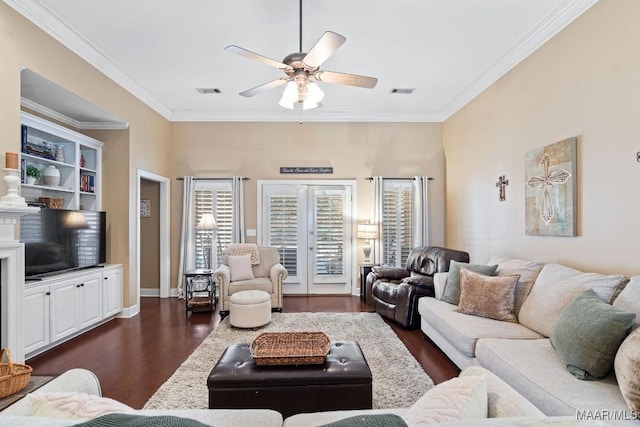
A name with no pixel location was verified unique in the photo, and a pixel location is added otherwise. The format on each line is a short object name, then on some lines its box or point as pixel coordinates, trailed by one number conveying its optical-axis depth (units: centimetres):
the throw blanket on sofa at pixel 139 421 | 82
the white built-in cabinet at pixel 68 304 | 344
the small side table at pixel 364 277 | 563
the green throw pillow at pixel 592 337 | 186
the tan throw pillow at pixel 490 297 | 310
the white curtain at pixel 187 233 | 613
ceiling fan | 265
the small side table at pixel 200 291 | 516
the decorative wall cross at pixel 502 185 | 429
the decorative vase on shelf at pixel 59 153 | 429
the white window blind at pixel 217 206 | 625
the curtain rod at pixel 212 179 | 626
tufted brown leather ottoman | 212
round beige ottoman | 422
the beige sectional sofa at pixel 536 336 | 177
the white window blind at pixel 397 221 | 624
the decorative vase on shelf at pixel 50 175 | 415
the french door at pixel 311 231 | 631
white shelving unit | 388
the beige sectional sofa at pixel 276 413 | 107
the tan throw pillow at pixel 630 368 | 156
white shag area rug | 261
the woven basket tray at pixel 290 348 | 228
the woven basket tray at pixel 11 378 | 161
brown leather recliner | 423
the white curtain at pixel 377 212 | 616
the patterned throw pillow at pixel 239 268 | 513
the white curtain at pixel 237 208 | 617
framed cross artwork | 315
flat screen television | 358
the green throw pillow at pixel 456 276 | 354
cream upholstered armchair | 484
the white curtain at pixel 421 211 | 617
